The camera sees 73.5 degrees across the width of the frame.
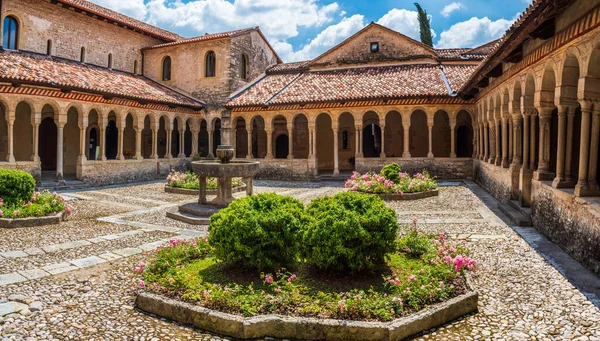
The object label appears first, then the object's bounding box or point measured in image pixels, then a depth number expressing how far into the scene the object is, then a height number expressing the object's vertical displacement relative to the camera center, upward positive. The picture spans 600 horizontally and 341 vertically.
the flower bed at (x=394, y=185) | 13.44 -1.09
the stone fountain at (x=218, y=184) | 10.03 -0.89
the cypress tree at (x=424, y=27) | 37.59 +12.06
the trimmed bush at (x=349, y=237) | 4.79 -1.02
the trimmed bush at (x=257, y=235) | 4.97 -1.05
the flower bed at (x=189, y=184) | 15.12 -1.32
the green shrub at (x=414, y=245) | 6.02 -1.38
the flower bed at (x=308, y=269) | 4.26 -1.52
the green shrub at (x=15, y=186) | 9.76 -0.95
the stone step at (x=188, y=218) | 9.70 -1.67
